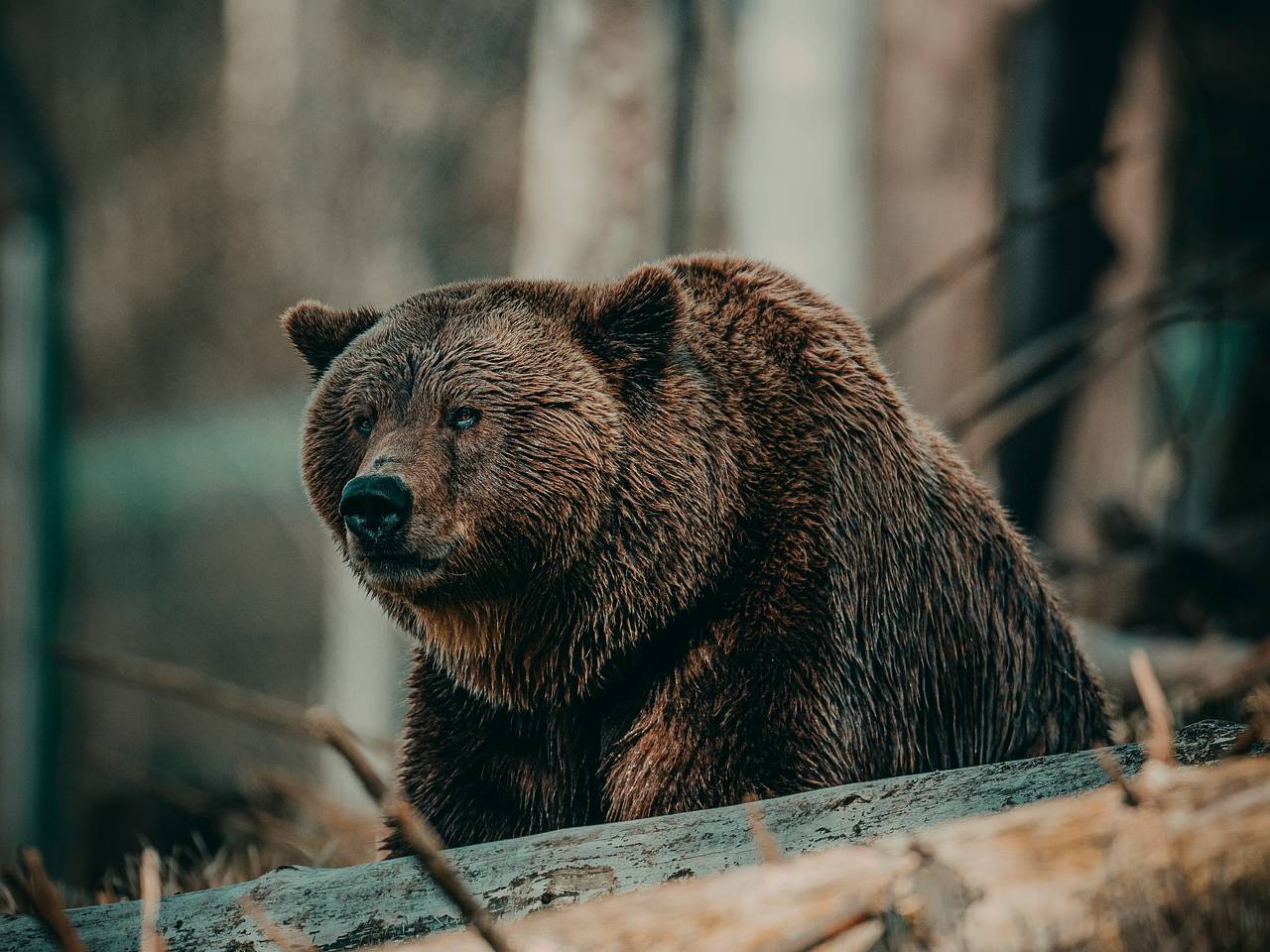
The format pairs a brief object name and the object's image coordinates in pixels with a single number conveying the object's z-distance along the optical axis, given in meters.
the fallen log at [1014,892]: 10.23
